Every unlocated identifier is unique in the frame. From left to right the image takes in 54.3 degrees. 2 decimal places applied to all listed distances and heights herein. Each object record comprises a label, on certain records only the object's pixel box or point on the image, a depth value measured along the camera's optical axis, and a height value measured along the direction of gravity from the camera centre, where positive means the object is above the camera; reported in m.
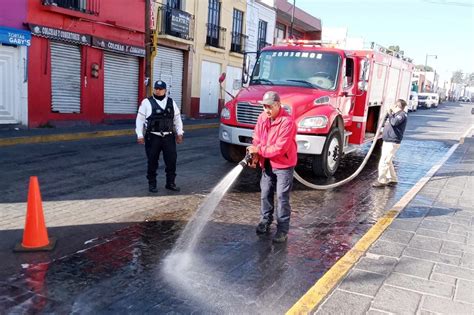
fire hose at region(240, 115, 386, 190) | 5.14 -1.31
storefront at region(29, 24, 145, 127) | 15.20 +0.14
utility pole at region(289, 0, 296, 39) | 29.02 +5.44
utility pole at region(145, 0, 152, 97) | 16.61 +1.42
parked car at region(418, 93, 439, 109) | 51.53 +0.65
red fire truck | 8.52 +0.01
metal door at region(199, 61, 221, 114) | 24.41 +0.16
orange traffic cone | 4.66 -1.50
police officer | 7.13 -0.66
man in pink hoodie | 5.00 -0.61
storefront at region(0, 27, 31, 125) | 14.12 -0.04
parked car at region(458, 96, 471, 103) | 112.59 +2.30
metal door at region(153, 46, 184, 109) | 20.98 +0.85
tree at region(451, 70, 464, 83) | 167.25 +11.48
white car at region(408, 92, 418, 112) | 41.63 +0.18
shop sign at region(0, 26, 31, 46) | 13.59 +1.20
